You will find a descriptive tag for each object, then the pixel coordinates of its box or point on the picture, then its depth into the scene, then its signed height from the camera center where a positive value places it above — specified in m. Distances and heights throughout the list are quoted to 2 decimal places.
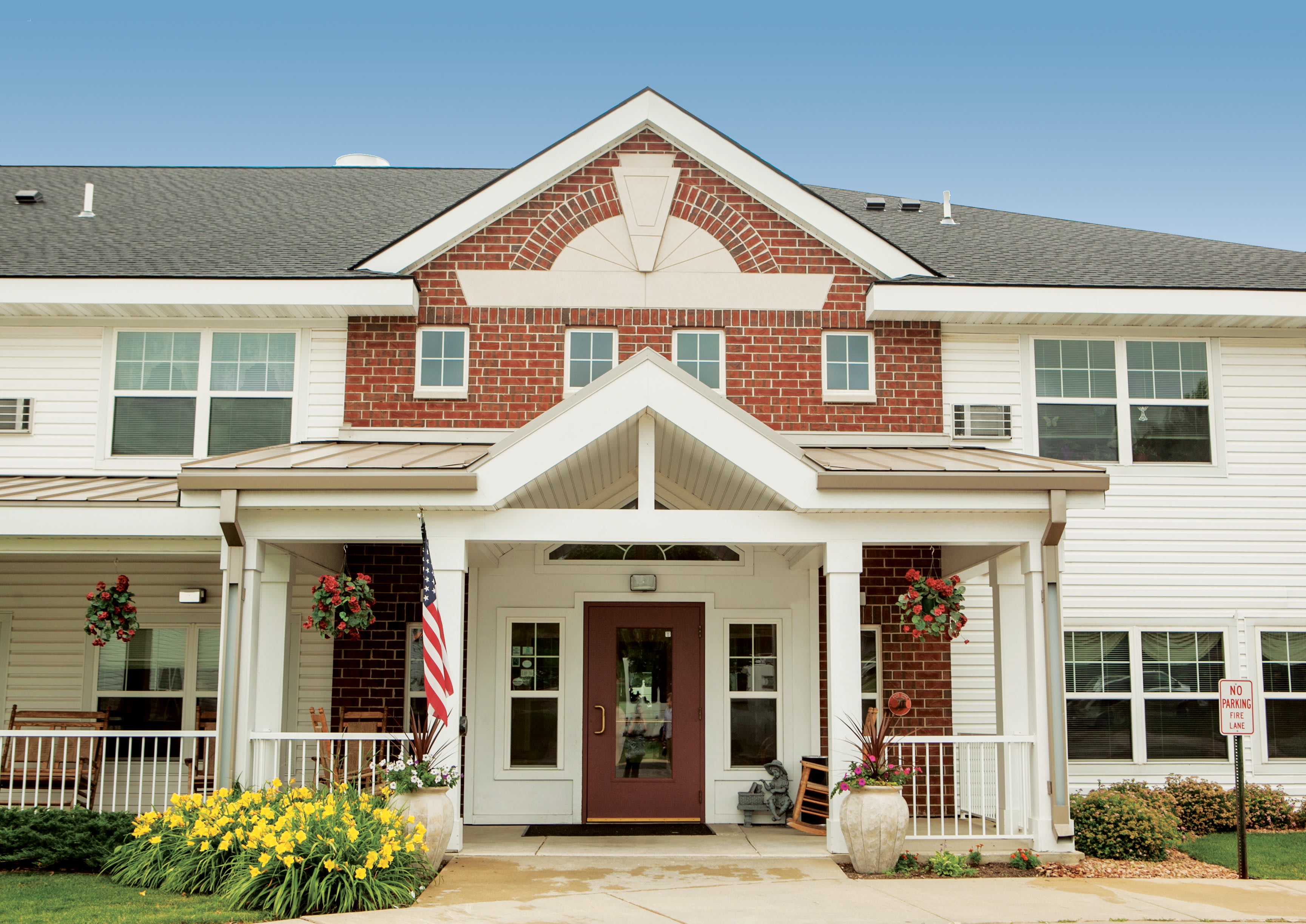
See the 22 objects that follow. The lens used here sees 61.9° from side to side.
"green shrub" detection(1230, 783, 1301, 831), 11.80 -2.06
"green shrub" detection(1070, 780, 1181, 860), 9.85 -1.90
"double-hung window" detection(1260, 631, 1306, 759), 12.52 -0.75
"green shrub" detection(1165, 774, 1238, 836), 11.59 -2.01
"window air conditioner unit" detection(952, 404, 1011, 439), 12.59 +2.24
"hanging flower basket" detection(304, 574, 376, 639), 9.67 +0.08
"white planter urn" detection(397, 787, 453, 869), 8.68 -1.60
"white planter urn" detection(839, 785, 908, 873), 8.88 -1.72
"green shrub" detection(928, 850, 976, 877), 8.98 -2.04
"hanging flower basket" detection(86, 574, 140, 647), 10.67 +0.00
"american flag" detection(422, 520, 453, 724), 8.90 -0.32
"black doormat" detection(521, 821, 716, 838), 10.88 -2.19
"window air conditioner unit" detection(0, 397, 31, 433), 12.45 +2.23
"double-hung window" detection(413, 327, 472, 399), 12.45 +2.90
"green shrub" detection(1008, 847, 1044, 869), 9.14 -2.03
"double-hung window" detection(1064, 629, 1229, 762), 12.28 -0.87
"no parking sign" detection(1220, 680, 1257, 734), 9.15 -0.75
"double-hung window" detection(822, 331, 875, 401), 12.61 +2.91
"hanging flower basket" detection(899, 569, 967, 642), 9.87 +0.11
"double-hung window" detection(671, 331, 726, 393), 12.52 +2.98
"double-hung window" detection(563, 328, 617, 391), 12.46 +2.95
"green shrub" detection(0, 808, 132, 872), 8.84 -1.83
